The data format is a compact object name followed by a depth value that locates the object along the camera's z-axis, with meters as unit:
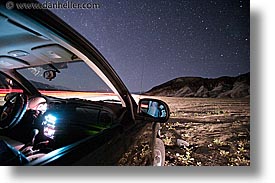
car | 1.01
